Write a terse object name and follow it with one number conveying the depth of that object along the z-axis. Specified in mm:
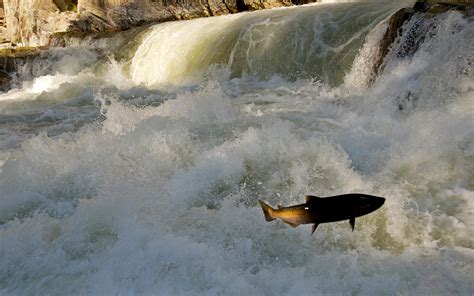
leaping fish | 1764
